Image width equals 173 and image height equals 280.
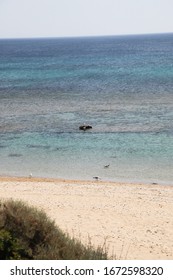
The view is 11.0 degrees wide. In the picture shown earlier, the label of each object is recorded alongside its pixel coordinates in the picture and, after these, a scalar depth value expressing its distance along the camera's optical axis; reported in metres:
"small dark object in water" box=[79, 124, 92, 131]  61.74
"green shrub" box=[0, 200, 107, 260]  15.00
